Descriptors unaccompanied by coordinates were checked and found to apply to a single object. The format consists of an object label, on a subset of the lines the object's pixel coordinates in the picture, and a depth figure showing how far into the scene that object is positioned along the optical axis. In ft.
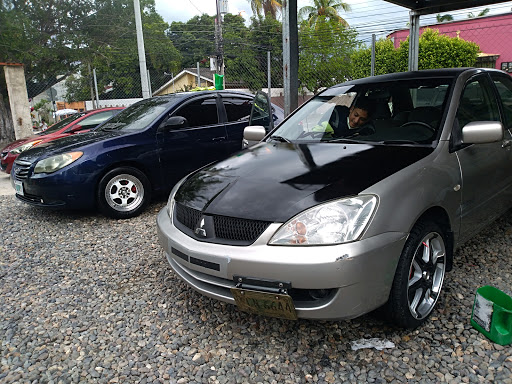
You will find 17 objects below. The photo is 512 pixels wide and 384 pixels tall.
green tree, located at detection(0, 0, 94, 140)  48.69
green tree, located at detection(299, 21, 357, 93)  58.00
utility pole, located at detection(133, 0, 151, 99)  39.60
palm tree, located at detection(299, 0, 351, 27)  104.42
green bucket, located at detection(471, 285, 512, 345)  7.81
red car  28.04
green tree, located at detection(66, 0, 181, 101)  61.21
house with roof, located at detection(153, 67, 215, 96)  117.19
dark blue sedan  16.39
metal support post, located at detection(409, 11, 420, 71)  23.40
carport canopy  16.76
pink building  67.82
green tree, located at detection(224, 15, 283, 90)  55.57
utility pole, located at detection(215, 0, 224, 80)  55.01
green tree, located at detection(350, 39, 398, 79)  64.83
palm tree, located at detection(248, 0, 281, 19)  106.11
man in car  11.18
